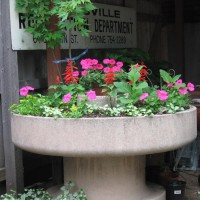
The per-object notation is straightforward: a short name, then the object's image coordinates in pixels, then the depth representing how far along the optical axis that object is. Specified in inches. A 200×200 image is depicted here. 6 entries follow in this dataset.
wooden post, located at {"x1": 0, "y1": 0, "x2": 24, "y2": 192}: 197.0
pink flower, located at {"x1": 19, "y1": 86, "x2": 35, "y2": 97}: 188.4
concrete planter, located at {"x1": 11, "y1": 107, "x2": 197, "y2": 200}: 165.0
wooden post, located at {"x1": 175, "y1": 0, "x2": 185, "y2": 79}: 376.2
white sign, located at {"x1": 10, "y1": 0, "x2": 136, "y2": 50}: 200.5
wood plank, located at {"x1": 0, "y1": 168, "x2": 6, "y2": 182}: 205.8
